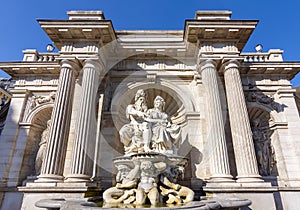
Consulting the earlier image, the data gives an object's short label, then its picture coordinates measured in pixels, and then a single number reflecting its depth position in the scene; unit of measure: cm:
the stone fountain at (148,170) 473
